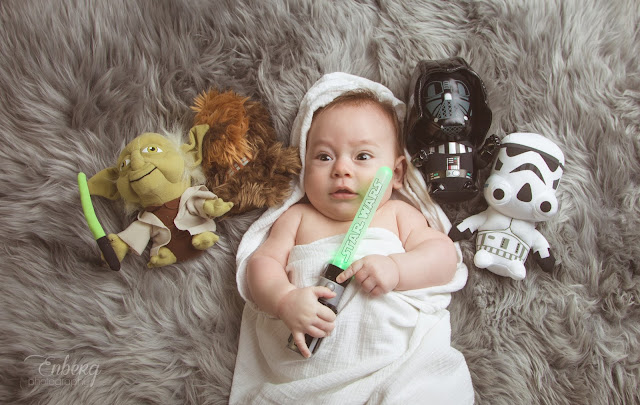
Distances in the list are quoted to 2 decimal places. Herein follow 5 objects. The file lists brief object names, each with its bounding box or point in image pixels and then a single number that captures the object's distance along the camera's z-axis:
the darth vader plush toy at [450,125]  0.99
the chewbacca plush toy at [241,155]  1.02
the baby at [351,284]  0.90
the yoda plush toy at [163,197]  0.95
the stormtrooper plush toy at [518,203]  0.99
